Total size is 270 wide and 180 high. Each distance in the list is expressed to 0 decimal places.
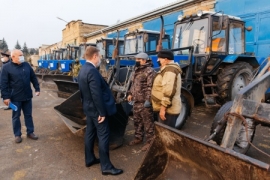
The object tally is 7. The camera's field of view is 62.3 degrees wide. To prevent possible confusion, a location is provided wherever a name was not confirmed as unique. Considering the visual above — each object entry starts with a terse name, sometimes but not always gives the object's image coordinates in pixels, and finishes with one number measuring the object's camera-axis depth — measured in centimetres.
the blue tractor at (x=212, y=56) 495
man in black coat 389
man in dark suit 276
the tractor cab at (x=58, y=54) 1579
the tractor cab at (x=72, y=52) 1308
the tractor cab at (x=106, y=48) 948
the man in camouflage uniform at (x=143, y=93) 366
